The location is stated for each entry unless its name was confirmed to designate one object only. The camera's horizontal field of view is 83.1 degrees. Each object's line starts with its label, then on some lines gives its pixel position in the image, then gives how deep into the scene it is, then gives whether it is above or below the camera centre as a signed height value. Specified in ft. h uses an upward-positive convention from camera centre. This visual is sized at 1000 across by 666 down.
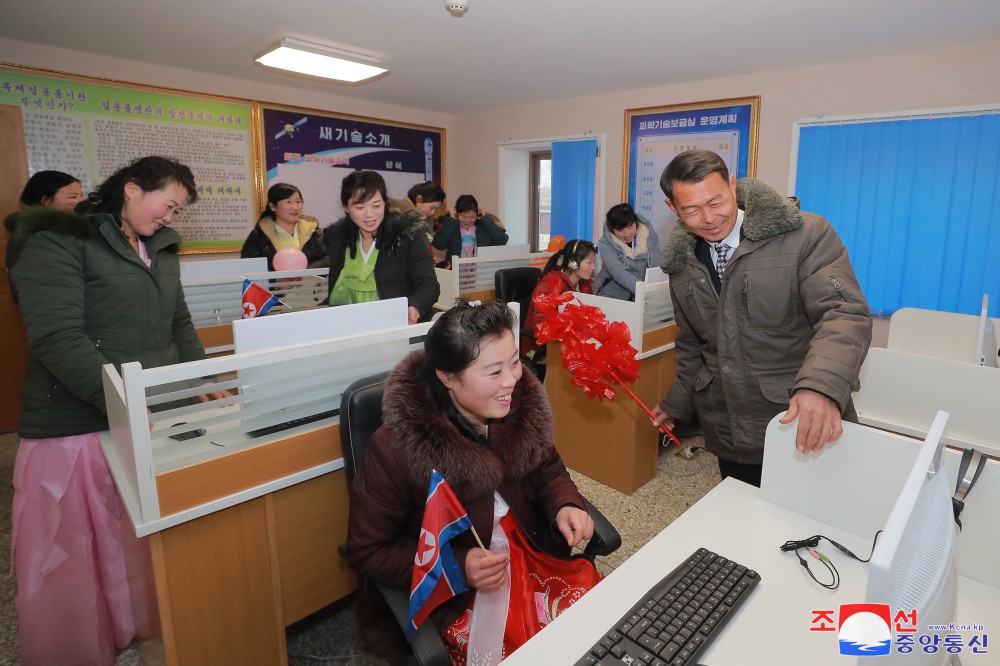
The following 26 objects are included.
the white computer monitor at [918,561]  1.77 -1.09
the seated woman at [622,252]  12.50 -0.04
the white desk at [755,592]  3.13 -2.15
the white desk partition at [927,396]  6.68 -1.81
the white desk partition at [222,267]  10.38 -0.35
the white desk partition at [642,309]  9.36 -1.00
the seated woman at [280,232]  12.05 +0.37
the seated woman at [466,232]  17.25 +0.56
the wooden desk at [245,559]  4.41 -2.63
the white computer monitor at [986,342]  8.17 -1.34
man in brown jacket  4.77 -0.37
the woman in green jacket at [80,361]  4.92 -1.03
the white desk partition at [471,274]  13.70 -0.59
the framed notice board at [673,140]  14.61 +3.02
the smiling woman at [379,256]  8.29 -0.10
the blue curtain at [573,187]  17.84 +2.02
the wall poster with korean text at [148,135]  12.82 +2.81
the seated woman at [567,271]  11.63 -0.44
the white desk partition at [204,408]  4.09 -1.29
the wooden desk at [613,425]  9.78 -3.13
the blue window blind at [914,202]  11.67 +1.08
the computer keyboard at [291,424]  5.03 -1.60
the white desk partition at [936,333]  9.46 -1.41
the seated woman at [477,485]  4.17 -1.79
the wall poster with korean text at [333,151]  16.83 +3.16
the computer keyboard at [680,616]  3.01 -2.09
